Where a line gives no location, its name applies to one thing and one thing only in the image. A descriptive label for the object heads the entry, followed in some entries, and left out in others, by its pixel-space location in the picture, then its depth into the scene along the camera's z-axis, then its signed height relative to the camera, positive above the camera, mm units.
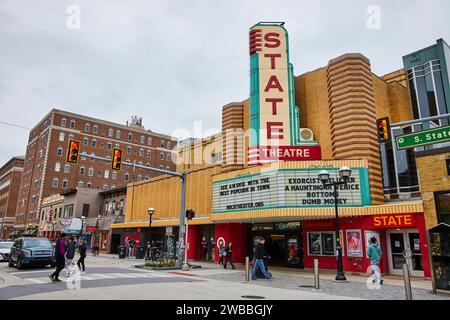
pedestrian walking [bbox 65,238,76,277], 16569 -448
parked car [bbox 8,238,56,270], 19094 -635
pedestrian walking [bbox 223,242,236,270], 22047 -730
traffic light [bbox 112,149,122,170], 17781 +4135
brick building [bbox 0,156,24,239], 89500 +12981
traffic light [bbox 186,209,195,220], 20703 +1681
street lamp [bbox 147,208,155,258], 27900 +230
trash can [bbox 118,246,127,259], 31500 -892
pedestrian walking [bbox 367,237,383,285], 14578 -458
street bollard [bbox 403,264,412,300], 9984 -1128
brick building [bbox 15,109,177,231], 68250 +18594
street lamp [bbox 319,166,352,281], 15602 +1128
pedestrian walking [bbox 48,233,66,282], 13422 -551
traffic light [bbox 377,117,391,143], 13312 +4345
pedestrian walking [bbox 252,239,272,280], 15805 -763
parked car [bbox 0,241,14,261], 25406 -856
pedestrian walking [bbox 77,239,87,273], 17734 -621
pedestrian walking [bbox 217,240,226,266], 23531 -589
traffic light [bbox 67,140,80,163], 16375 +4197
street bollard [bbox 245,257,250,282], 15055 -1246
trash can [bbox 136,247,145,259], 31422 -923
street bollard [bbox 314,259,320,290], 12641 -1310
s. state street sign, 12977 +4088
